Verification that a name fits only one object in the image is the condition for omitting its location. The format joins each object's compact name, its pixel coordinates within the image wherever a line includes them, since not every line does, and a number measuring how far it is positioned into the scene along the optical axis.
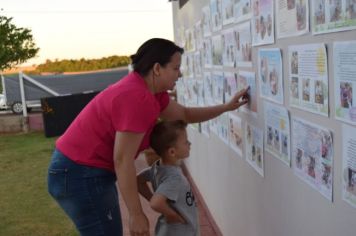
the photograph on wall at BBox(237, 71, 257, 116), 3.01
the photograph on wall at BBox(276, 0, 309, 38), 2.11
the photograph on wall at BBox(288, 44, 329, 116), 1.97
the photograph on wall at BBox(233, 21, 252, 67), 3.05
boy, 2.70
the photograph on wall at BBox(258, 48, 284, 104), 2.51
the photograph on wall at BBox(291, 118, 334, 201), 2.00
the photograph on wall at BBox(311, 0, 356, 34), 1.72
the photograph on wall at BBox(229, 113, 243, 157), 3.48
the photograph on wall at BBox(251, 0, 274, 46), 2.59
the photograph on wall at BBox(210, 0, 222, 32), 3.90
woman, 2.43
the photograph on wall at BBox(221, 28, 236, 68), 3.49
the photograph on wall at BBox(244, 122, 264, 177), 2.97
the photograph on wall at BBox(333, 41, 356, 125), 1.73
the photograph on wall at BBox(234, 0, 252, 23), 3.00
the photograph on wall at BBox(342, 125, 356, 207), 1.79
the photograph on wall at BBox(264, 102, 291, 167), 2.46
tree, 14.66
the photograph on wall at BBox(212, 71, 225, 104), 3.95
